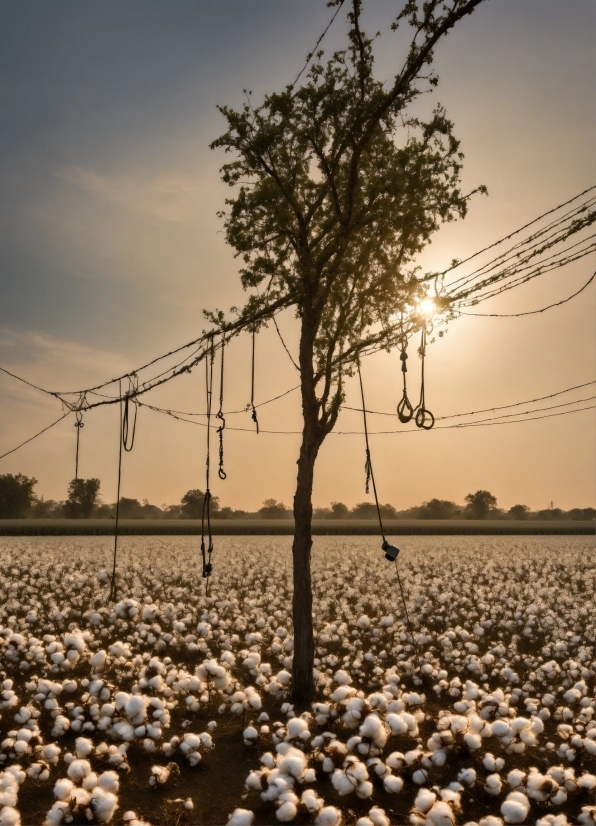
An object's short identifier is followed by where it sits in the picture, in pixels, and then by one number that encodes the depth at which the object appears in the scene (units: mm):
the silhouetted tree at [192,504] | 124250
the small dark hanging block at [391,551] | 13227
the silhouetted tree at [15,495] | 116312
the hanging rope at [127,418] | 17269
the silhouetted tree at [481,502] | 125375
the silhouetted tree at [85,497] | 107919
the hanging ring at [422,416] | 10859
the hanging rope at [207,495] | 14289
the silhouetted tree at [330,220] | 12602
